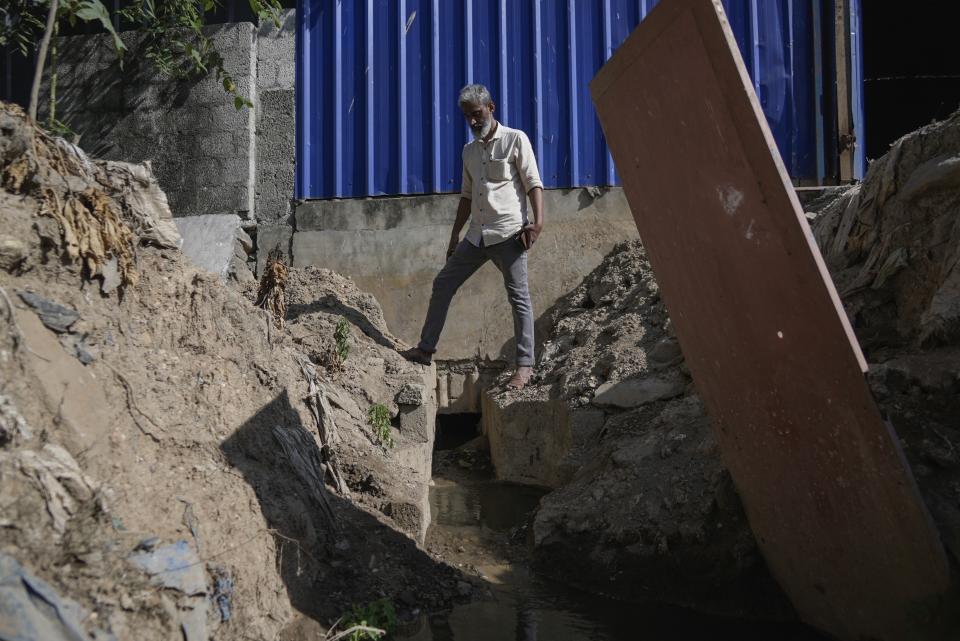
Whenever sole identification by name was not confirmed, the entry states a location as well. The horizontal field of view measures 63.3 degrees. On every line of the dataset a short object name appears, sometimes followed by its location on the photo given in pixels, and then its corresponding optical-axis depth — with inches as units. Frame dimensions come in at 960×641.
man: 189.5
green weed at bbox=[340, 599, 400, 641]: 101.8
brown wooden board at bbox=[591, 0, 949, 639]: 95.7
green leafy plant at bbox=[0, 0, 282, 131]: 235.9
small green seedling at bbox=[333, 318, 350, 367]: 184.4
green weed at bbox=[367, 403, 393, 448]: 167.6
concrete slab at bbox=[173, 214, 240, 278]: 226.9
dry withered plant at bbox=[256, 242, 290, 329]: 173.6
